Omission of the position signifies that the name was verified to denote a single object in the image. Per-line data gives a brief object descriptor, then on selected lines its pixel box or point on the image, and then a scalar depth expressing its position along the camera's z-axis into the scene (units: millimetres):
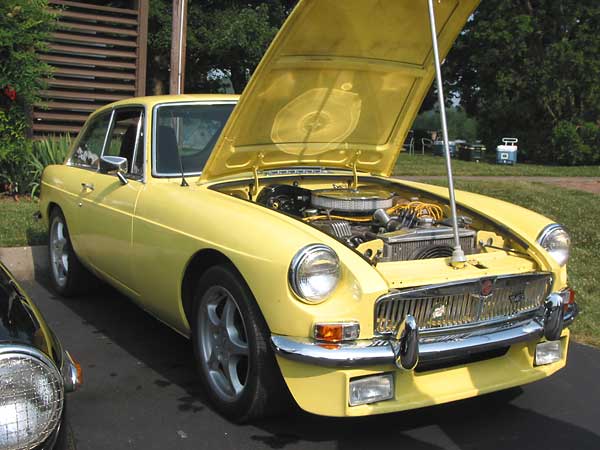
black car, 1818
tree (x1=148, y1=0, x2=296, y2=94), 16438
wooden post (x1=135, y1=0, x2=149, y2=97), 11578
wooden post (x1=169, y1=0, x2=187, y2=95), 9758
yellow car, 2967
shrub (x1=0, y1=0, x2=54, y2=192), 8023
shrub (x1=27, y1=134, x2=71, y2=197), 8781
